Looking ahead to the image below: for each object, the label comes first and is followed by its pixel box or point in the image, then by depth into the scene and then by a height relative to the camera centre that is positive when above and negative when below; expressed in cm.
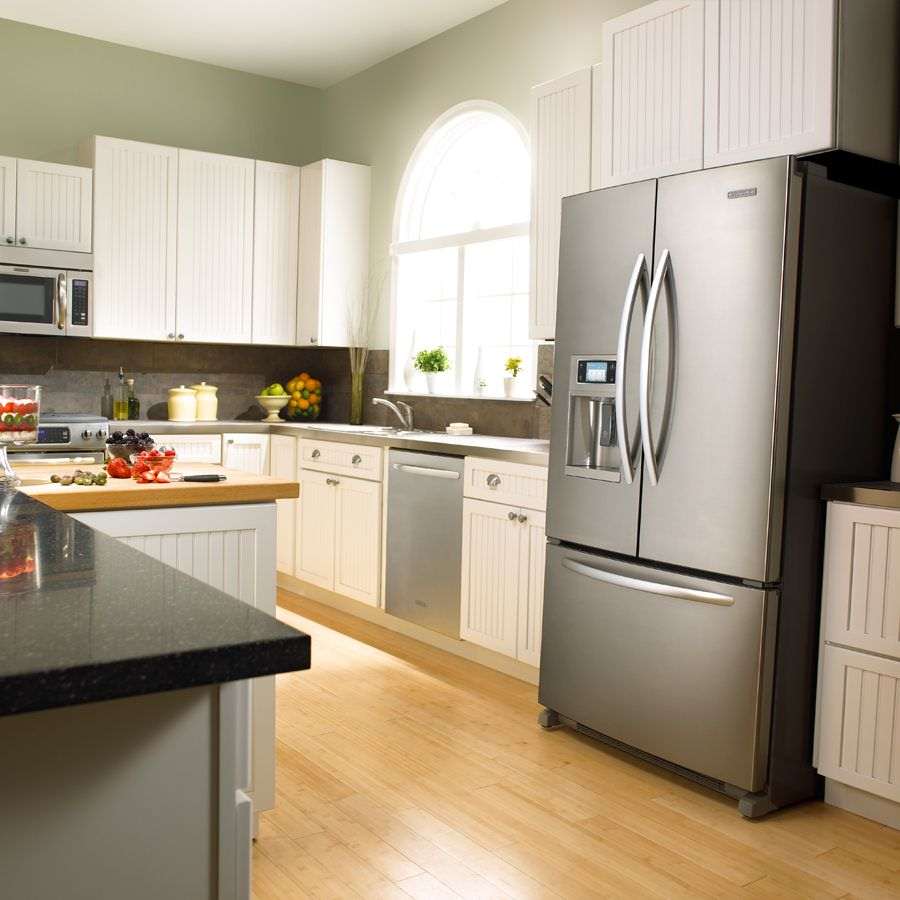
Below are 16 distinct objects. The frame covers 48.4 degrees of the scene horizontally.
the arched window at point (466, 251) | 482 +71
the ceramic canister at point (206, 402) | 568 -13
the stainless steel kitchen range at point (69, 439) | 485 -32
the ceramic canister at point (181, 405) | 560 -15
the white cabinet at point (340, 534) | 463 -73
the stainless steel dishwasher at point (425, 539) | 411 -65
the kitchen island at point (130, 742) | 85 -33
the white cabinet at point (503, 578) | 367 -72
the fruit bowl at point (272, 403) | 579 -12
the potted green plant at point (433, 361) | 499 +13
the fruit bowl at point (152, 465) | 240 -21
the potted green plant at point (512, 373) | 459 +7
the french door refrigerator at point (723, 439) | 266 -12
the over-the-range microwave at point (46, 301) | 492 +37
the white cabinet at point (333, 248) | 563 +77
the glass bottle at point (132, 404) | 552 -15
